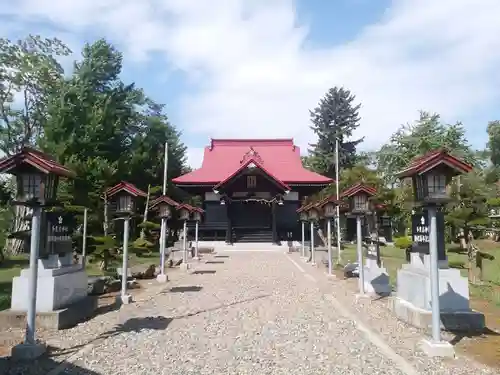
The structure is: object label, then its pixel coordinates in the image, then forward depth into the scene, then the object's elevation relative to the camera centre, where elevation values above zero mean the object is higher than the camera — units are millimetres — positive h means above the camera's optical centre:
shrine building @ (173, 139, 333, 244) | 29016 +2267
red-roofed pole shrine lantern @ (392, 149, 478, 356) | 5945 -679
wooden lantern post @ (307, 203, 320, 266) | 17781 +692
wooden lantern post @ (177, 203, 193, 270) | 19141 +886
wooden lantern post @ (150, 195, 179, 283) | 13791 +706
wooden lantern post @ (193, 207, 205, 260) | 21906 +722
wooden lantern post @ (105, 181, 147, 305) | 9961 +657
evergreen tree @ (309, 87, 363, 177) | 48875 +11601
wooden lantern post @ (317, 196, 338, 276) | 14748 +817
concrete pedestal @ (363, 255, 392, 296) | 10849 -1121
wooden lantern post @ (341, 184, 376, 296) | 10227 +664
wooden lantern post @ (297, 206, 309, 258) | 20597 +673
